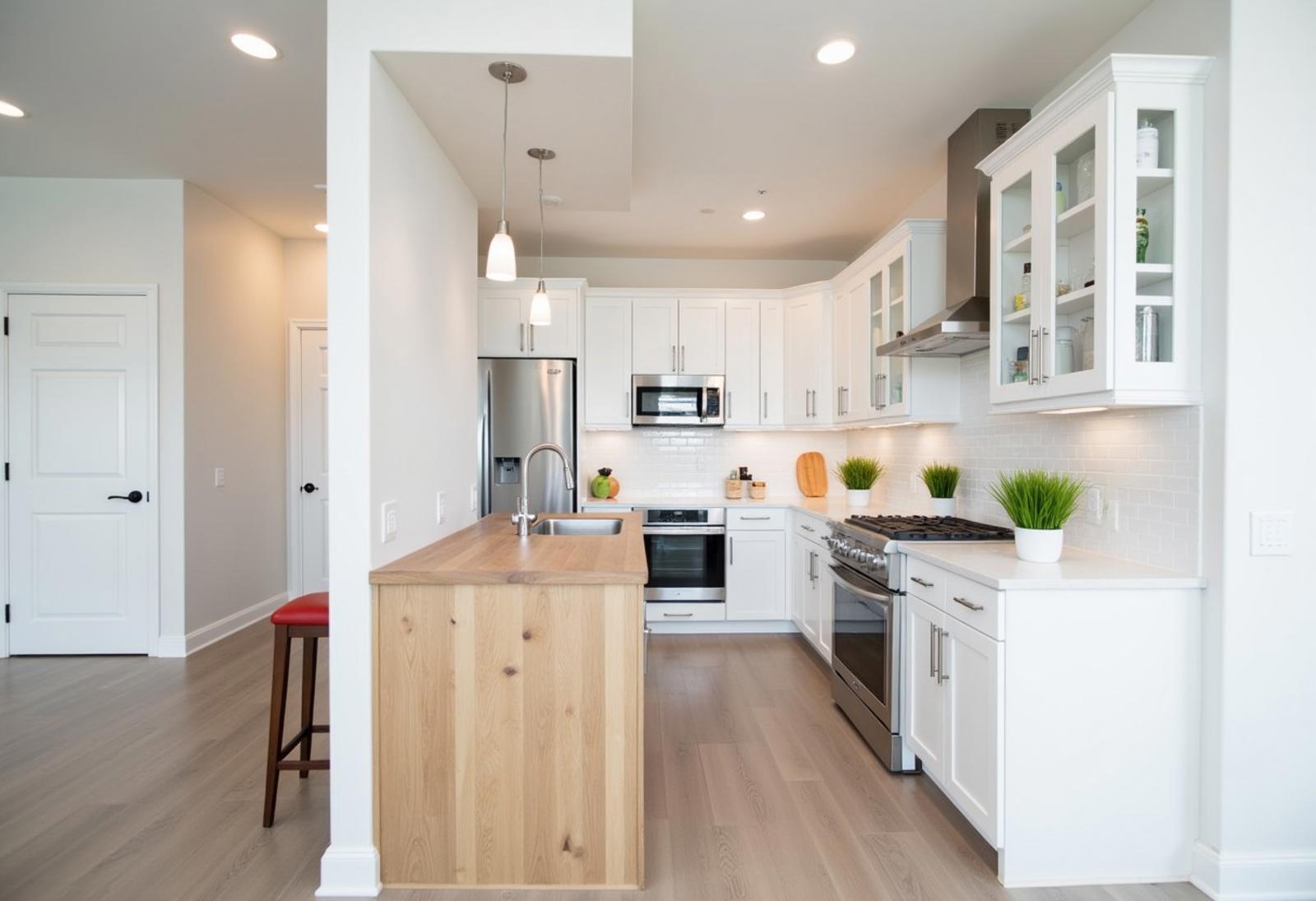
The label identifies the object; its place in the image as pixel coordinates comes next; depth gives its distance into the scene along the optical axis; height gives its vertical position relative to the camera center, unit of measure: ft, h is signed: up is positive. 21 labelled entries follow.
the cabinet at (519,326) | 14.82 +2.64
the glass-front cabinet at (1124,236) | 6.32 +2.11
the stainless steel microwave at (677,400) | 15.65 +1.03
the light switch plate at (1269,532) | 6.15 -0.80
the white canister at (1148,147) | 6.42 +2.91
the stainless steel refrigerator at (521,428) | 14.38 +0.32
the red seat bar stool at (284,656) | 7.34 -2.40
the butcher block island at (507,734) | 6.36 -2.81
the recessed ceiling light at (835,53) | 8.10 +4.90
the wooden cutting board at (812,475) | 16.42 -0.78
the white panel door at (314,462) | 16.71 -0.53
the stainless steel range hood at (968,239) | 9.02 +3.00
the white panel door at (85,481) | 12.94 -0.80
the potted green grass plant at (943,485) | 11.17 -0.70
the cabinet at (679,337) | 15.85 +2.56
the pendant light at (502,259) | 7.28 +2.03
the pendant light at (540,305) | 8.71 +1.82
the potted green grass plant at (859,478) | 14.02 -0.73
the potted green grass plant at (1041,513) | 7.20 -0.75
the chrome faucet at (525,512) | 8.63 -0.94
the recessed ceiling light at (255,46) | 8.21 +5.00
